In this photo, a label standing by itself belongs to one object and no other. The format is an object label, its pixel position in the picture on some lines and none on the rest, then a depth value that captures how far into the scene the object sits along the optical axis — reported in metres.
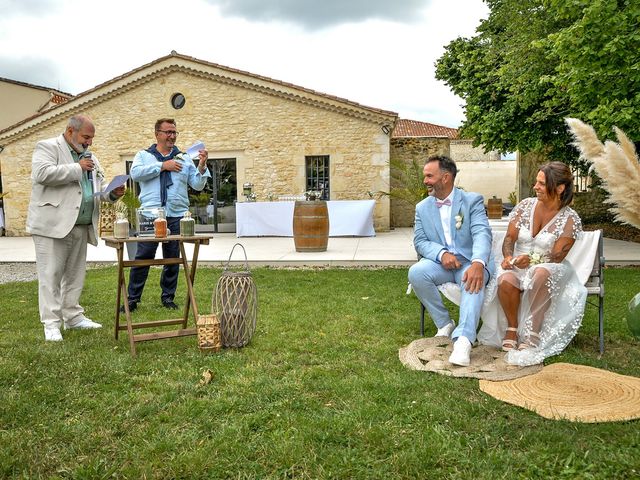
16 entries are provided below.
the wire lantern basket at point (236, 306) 4.02
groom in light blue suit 4.12
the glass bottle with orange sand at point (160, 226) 4.15
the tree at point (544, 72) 7.23
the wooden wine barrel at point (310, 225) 10.14
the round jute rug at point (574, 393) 2.77
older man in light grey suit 4.33
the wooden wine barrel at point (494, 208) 21.14
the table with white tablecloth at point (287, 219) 13.73
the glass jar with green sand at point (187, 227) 4.23
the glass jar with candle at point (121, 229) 4.12
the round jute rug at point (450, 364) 3.43
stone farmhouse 15.86
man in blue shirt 5.13
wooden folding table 3.99
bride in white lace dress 3.76
